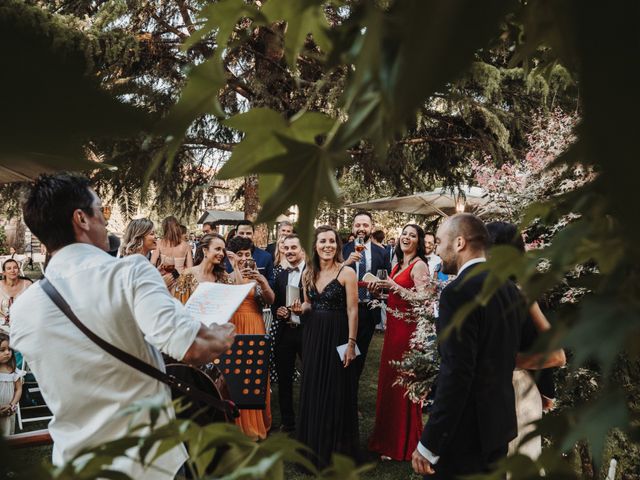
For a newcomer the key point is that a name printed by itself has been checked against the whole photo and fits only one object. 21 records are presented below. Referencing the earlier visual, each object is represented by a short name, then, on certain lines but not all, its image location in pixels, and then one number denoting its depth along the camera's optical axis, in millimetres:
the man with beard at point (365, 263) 5375
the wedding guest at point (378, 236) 9636
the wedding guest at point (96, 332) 1837
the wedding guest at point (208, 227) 9000
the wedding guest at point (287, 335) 5539
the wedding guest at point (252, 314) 5281
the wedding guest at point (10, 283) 6133
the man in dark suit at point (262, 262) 6430
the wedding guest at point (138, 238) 4998
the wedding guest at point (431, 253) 7041
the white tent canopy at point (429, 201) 10789
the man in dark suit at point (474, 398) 2438
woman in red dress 4949
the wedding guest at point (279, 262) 5891
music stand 4109
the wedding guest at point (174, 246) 6492
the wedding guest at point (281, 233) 6521
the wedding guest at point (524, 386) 2992
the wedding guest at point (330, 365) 4648
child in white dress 4965
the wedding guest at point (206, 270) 5020
